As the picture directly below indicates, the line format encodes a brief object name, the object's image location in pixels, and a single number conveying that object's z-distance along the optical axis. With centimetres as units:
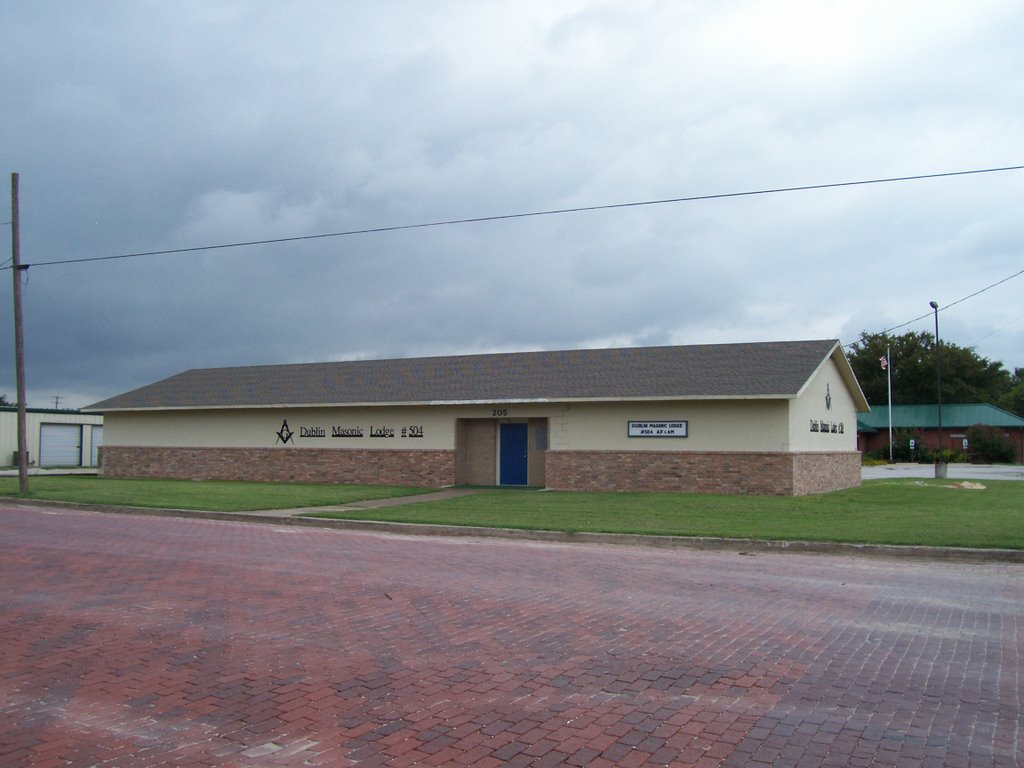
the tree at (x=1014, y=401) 9362
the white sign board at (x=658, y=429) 2562
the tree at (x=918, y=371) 8462
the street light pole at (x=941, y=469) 3764
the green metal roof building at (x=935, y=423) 7000
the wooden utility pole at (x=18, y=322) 2441
